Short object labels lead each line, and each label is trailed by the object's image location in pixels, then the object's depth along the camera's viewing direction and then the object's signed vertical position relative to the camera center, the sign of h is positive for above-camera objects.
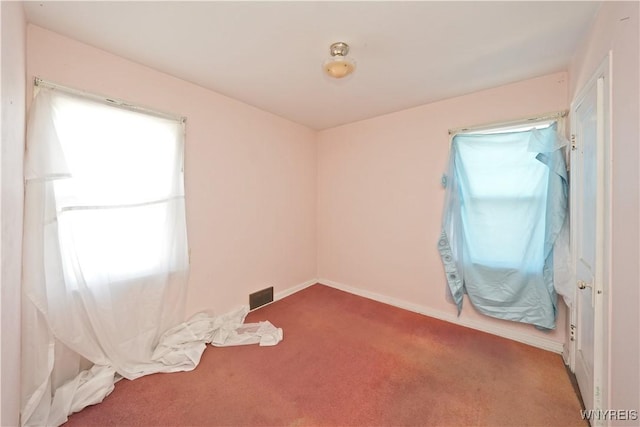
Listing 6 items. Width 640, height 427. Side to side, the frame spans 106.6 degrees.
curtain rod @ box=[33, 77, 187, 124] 1.47 +0.80
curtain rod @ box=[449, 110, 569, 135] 1.95 +0.78
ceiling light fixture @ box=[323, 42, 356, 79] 1.62 +1.01
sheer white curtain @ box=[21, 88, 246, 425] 1.38 -0.30
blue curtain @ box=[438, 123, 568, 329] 1.94 -0.10
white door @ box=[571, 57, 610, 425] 1.19 -0.12
